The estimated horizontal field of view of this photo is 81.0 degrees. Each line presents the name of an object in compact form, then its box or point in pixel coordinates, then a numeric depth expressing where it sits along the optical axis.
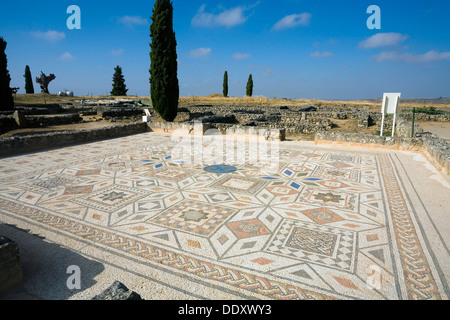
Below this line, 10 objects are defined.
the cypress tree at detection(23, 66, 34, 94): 37.19
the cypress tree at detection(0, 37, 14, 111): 19.94
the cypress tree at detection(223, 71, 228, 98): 38.90
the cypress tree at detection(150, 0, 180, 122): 14.22
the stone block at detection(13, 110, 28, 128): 13.00
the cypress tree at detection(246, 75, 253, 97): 39.31
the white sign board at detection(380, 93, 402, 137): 8.01
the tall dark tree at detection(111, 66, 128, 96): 44.16
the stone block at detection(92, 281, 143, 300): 1.67
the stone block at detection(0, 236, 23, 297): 2.03
